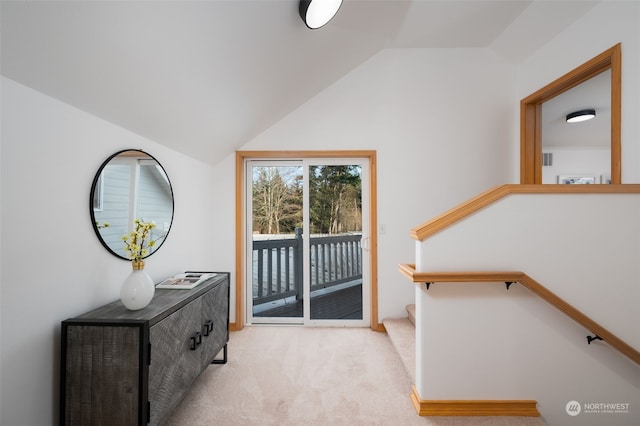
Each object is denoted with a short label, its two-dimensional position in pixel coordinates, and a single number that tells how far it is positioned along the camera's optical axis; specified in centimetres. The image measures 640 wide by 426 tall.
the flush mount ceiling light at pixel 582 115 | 344
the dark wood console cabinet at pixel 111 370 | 133
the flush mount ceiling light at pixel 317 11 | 169
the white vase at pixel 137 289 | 151
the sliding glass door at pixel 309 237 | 323
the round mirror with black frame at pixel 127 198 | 163
